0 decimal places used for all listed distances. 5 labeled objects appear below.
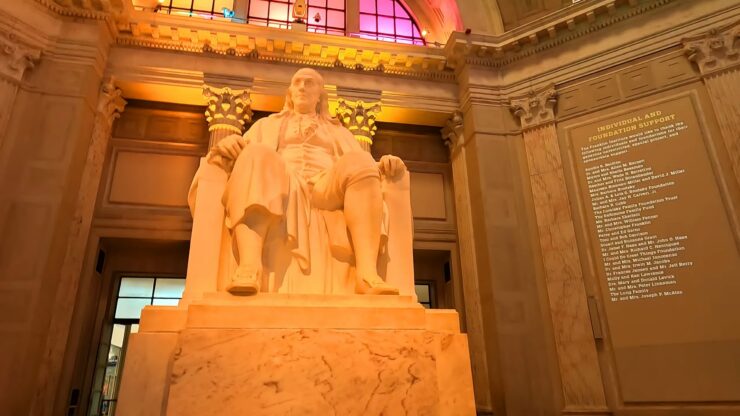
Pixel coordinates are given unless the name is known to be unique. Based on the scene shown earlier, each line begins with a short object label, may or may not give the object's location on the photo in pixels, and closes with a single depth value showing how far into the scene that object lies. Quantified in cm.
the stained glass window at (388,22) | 958
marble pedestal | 214
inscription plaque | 531
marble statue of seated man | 265
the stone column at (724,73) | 580
